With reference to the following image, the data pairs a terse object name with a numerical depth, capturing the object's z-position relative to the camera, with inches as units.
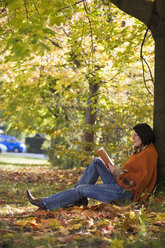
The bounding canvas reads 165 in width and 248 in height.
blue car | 1235.2
